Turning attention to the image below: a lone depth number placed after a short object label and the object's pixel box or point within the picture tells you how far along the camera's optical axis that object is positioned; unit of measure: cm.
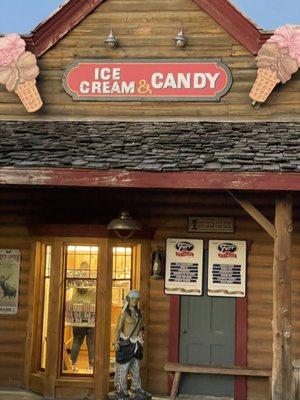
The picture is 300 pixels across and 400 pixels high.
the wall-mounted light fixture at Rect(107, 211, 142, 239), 837
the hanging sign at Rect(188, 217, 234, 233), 912
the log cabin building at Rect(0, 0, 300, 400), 867
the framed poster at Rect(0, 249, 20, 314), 940
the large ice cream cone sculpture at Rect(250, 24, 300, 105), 940
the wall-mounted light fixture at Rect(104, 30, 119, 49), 982
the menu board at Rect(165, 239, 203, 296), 914
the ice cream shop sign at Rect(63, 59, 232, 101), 968
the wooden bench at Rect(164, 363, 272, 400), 859
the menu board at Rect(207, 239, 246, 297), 902
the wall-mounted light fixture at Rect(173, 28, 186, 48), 963
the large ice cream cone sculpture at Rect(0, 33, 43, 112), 988
